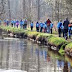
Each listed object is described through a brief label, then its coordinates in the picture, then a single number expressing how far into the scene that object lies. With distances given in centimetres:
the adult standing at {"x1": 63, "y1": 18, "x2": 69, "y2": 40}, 2919
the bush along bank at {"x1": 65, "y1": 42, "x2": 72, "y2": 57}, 2095
